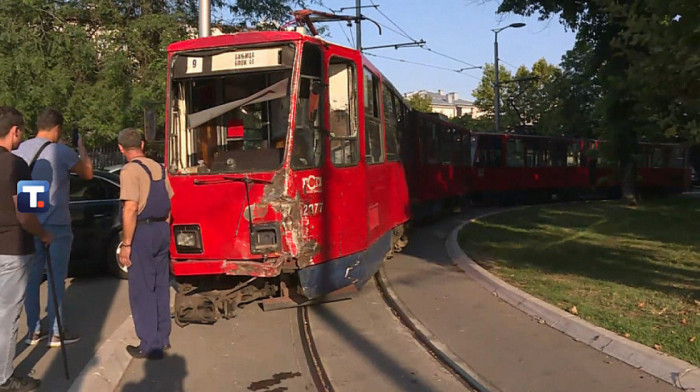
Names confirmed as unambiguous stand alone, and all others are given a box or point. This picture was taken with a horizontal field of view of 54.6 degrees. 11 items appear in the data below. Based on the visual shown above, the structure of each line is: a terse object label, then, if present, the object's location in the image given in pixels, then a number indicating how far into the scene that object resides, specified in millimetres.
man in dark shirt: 4664
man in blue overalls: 5750
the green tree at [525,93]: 51750
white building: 115906
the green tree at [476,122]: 60381
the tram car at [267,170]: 6688
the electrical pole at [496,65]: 38781
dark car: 9258
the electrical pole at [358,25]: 25672
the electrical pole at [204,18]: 10203
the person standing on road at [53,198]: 5898
